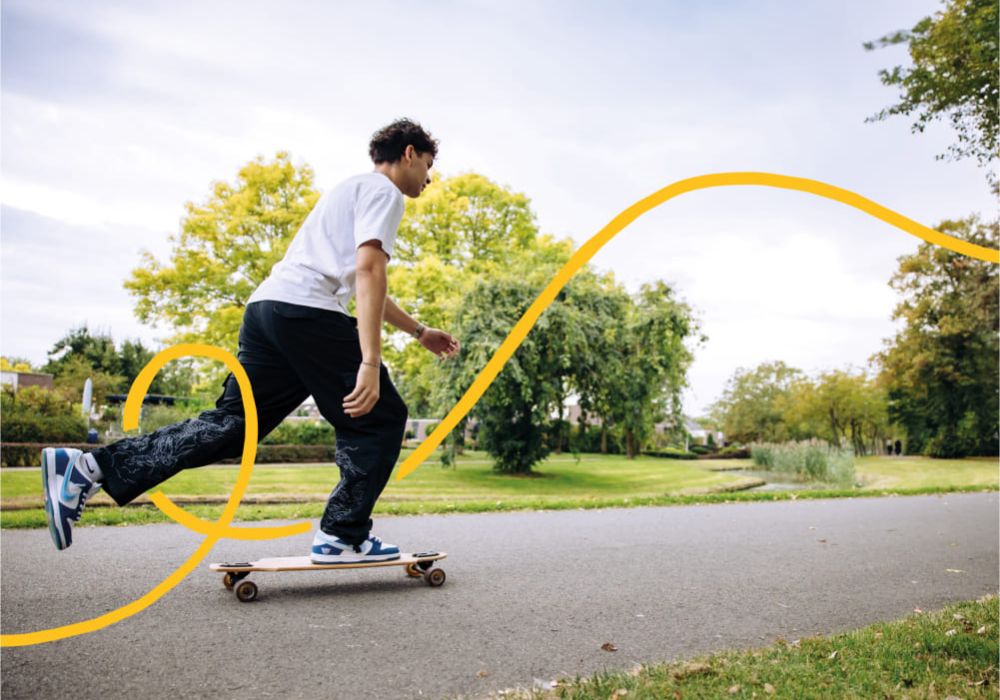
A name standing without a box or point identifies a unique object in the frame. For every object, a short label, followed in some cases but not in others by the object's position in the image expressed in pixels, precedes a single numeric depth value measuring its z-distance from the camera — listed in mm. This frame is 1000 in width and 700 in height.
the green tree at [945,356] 36375
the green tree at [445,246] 23984
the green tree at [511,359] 17297
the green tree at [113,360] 38344
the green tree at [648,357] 19125
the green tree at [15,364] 35969
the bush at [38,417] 17578
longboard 3744
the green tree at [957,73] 8820
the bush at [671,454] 46625
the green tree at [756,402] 54594
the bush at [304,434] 23348
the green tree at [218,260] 24109
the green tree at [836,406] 43188
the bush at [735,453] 45731
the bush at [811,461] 21203
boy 3424
